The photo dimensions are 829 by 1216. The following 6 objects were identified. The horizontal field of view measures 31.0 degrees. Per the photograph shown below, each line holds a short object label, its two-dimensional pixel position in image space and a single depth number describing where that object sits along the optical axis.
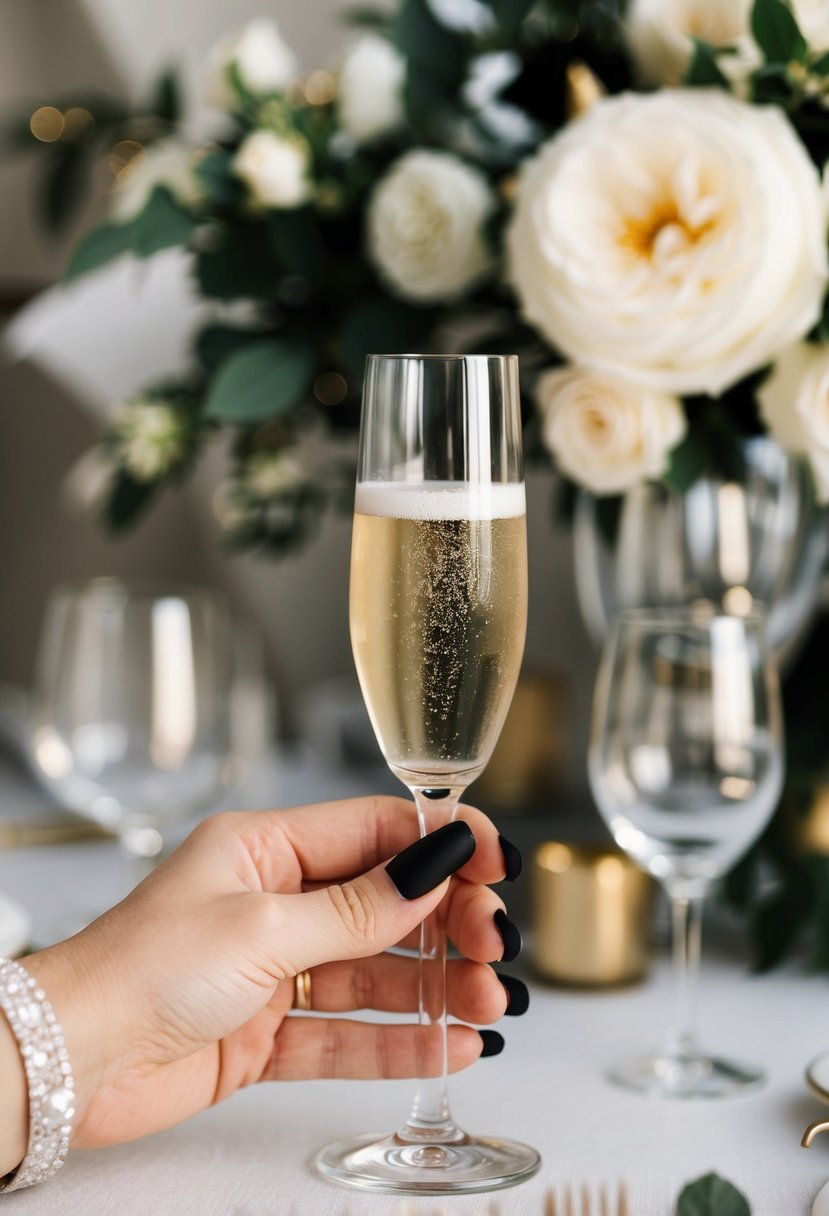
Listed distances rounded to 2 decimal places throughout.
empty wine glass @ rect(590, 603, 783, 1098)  0.95
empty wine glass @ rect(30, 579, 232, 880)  1.21
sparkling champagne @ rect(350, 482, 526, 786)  0.72
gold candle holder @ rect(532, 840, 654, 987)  1.09
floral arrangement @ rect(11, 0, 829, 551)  0.98
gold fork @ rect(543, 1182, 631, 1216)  0.72
